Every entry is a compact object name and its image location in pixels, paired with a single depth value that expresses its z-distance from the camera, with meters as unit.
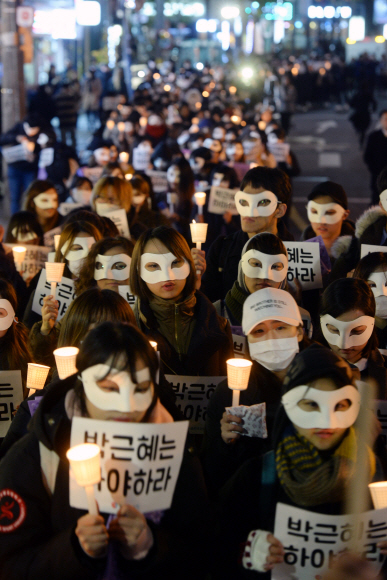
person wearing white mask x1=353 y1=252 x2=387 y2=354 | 4.58
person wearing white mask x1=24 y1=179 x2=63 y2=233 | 7.36
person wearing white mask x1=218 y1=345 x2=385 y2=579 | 2.62
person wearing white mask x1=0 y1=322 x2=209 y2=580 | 2.45
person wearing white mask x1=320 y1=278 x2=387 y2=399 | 3.88
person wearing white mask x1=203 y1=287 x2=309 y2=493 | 3.33
